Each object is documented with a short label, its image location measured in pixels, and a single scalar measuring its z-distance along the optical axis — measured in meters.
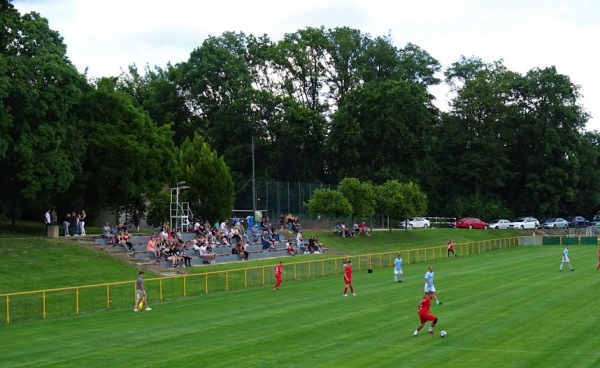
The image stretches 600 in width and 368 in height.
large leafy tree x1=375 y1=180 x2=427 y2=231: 80.94
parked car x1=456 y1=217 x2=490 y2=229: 96.94
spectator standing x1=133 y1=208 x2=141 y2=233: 63.81
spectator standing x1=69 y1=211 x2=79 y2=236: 52.72
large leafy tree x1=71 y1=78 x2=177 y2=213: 57.09
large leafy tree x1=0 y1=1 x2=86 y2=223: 47.16
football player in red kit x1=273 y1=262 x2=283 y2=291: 41.94
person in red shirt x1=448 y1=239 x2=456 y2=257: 68.44
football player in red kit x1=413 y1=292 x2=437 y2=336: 24.55
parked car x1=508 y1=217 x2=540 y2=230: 98.56
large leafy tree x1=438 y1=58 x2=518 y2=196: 103.81
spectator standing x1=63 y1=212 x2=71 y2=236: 51.62
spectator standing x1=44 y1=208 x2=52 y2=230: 51.38
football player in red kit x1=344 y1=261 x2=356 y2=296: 37.78
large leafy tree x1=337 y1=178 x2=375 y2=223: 76.75
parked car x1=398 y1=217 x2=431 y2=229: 98.31
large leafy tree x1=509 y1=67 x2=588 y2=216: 102.09
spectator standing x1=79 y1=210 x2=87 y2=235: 53.03
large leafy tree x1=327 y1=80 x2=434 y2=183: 94.38
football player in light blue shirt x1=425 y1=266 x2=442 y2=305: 31.47
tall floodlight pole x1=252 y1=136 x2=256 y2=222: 73.38
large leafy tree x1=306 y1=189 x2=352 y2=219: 72.62
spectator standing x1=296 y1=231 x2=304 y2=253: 62.97
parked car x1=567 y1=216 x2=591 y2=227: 108.49
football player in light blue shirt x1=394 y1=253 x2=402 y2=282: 44.53
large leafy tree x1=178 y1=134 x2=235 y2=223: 69.44
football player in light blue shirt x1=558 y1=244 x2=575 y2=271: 51.67
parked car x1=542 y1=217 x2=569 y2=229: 101.62
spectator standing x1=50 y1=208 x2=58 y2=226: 52.47
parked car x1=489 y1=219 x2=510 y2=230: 98.19
